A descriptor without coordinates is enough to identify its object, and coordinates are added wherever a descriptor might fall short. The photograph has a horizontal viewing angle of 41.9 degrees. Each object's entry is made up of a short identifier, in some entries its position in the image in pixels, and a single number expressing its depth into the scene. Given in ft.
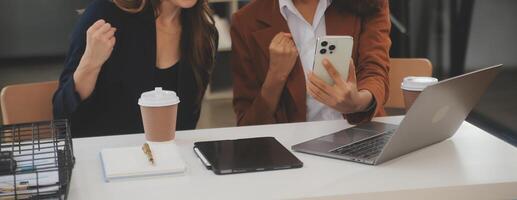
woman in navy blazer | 5.63
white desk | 3.65
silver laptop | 3.93
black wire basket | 3.51
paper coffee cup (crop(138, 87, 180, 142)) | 4.54
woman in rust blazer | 5.78
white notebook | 3.89
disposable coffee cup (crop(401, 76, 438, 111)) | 4.99
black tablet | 4.00
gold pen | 4.05
